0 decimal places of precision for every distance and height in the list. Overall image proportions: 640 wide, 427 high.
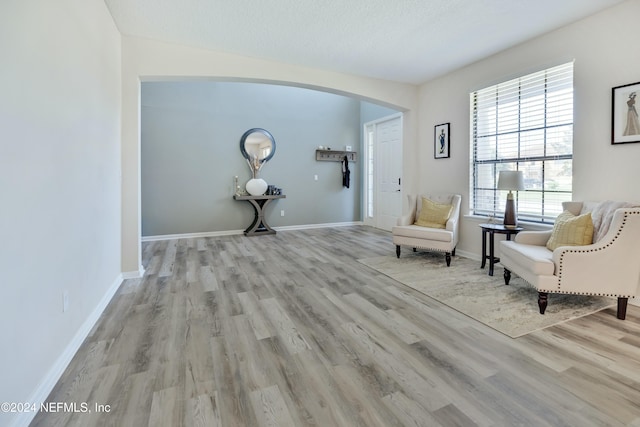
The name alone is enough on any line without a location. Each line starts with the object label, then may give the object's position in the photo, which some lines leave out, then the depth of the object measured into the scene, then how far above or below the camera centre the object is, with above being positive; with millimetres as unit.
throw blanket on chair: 2441 -69
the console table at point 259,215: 5977 -196
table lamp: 3225 +211
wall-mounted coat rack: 6801 +1137
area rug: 2305 -806
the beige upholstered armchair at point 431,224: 3805 -254
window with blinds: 3145 +752
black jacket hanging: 7012 +748
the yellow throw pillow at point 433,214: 4090 -113
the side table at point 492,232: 3265 -283
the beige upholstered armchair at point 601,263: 2248 -433
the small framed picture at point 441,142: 4473 +957
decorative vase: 5961 +353
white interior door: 6117 +728
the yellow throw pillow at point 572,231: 2531 -213
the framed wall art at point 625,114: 2592 +803
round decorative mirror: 6084 +1171
